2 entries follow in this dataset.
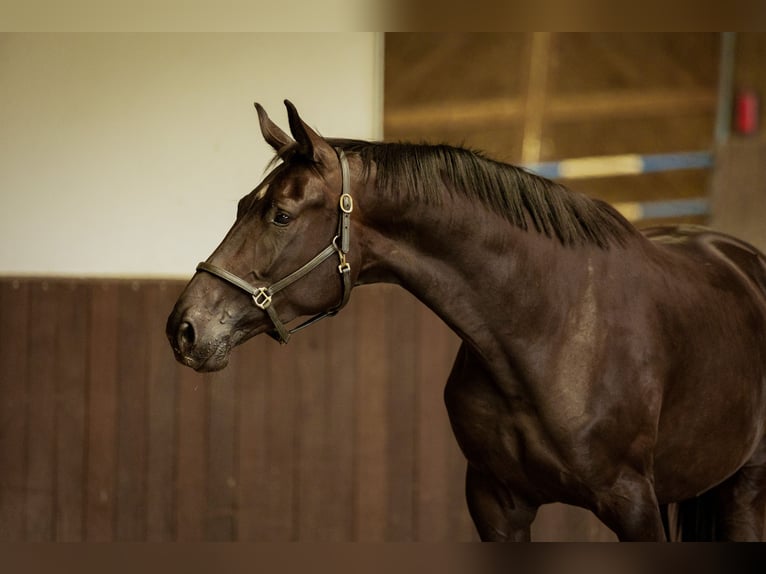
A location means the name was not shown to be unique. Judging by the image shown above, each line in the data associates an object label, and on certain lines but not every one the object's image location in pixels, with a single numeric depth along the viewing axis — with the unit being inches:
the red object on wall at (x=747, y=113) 633.8
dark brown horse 506.1
